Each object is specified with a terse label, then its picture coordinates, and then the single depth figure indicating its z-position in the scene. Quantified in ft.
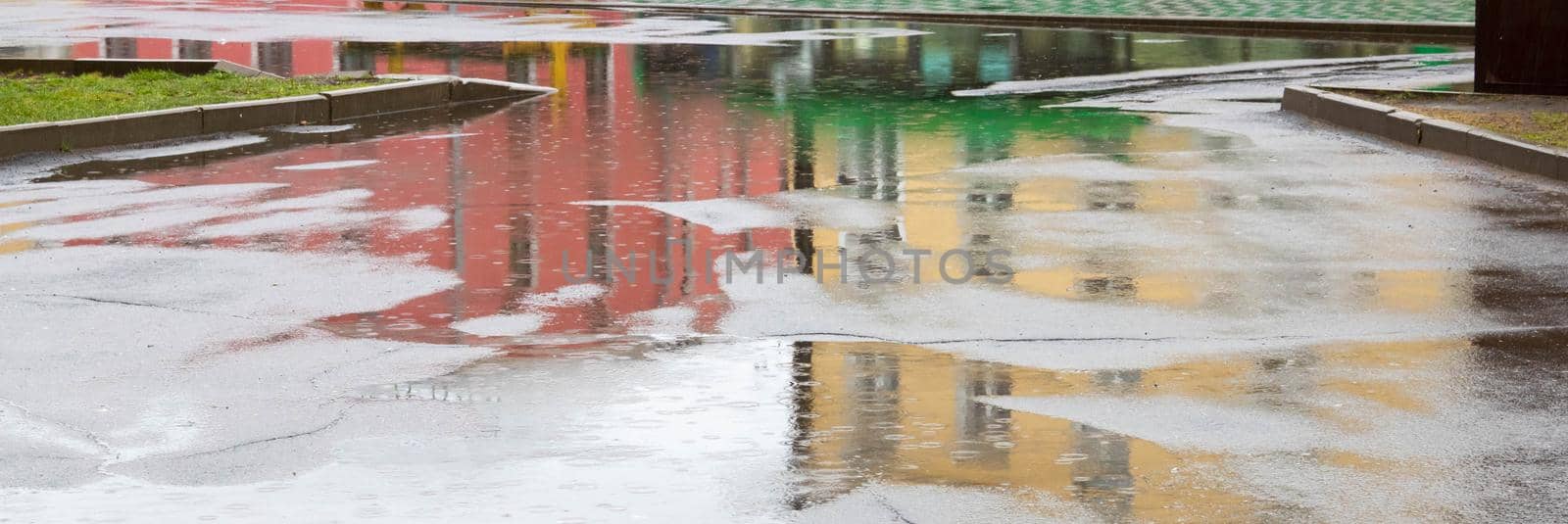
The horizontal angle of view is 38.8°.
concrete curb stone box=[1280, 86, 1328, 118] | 58.39
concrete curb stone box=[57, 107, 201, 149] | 50.98
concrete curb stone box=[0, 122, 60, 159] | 49.32
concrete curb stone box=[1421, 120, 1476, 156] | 49.06
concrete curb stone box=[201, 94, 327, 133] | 55.11
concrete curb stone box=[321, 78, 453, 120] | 59.00
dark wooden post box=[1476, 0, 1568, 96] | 58.90
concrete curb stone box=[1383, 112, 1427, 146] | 51.24
